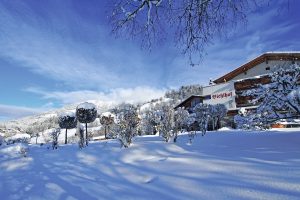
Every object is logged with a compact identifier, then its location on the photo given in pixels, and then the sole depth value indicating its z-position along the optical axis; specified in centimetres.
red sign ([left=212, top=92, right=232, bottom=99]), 1743
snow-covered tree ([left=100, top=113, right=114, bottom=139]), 1614
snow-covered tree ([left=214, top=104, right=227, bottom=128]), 1198
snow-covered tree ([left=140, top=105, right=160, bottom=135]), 1505
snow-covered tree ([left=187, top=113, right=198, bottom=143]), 1124
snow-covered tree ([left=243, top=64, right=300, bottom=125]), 408
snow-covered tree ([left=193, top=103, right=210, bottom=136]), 1022
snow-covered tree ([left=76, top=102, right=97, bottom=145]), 1368
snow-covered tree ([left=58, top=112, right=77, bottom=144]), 1490
